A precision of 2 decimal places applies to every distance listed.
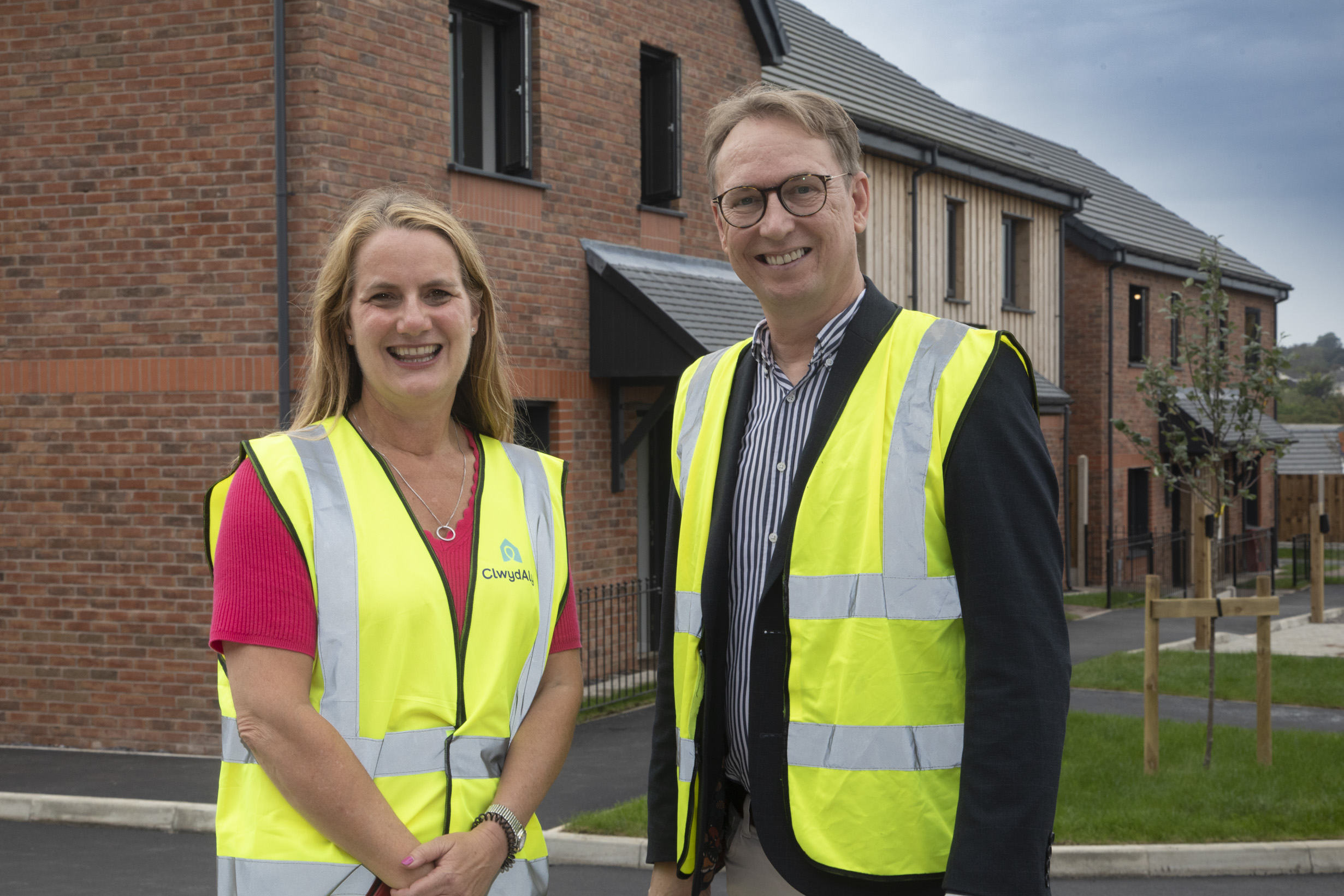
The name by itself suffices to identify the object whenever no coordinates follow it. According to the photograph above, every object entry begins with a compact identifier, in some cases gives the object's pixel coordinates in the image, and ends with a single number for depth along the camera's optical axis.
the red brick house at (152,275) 8.72
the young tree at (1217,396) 11.09
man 2.19
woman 2.34
